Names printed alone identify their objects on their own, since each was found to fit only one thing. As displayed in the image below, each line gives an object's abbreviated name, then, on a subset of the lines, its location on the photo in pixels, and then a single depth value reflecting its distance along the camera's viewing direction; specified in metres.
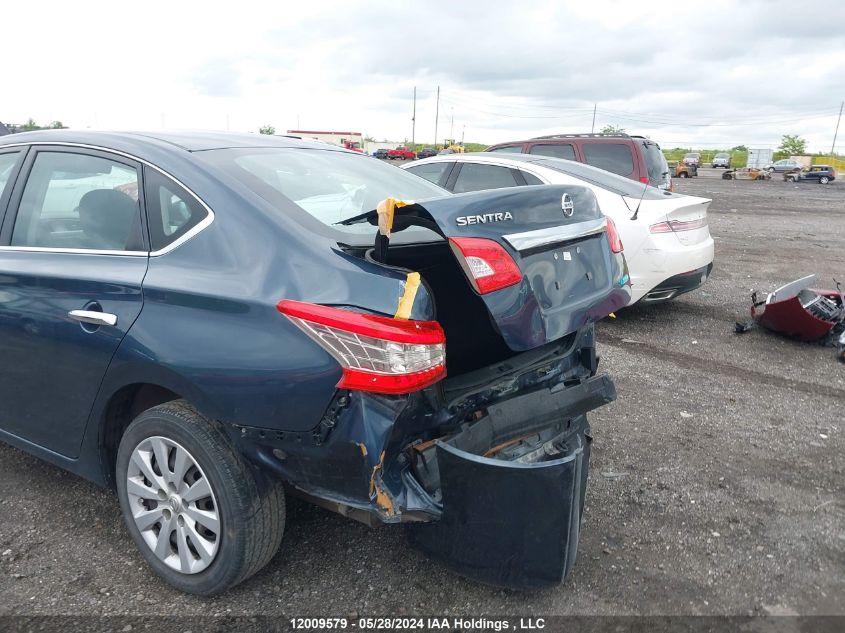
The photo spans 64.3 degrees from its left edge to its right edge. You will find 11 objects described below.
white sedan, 6.12
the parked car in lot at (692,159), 56.51
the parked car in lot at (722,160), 66.88
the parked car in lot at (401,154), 62.58
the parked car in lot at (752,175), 48.75
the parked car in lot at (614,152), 10.02
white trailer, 59.88
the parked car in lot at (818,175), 44.25
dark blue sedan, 2.21
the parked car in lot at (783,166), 51.47
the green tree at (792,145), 87.75
